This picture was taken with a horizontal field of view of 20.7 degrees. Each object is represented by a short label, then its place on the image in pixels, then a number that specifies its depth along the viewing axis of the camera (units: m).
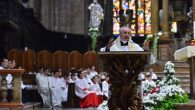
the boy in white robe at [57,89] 18.47
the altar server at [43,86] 18.34
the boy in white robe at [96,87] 18.47
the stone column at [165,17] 26.62
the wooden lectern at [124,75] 7.50
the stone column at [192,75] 12.20
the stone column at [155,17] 26.94
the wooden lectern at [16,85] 12.65
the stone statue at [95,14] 29.16
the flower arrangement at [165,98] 9.64
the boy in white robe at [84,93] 18.20
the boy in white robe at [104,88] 18.93
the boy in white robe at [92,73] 20.94
